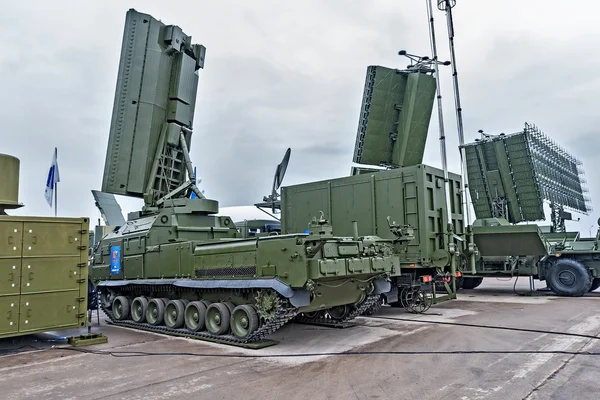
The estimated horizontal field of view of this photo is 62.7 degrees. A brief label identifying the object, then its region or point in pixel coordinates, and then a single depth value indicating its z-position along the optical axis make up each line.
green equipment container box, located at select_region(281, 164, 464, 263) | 11.27
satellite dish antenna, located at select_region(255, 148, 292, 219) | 15.84
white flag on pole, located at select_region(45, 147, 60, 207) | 16.64
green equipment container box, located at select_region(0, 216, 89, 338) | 7.53
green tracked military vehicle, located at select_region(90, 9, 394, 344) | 7.69
